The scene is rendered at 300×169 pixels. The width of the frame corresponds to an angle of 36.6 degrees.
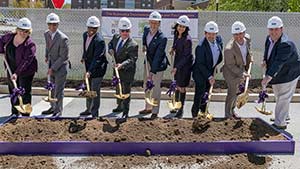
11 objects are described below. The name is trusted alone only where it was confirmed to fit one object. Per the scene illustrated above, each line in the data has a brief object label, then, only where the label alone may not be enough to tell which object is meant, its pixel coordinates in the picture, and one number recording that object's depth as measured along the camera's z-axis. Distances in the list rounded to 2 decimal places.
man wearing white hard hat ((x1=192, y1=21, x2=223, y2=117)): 7.07
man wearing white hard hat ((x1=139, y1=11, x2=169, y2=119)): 7.43
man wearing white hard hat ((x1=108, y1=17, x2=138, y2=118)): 7.34
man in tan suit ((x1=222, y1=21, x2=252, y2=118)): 7.19
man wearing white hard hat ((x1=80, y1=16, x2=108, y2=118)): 7.35
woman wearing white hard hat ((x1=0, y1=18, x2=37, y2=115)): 7.15
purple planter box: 5.47
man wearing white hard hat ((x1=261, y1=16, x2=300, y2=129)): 6.92
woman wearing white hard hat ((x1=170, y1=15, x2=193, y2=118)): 7.36
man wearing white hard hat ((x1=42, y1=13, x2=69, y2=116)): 7.48
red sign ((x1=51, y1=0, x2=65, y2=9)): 13.26
